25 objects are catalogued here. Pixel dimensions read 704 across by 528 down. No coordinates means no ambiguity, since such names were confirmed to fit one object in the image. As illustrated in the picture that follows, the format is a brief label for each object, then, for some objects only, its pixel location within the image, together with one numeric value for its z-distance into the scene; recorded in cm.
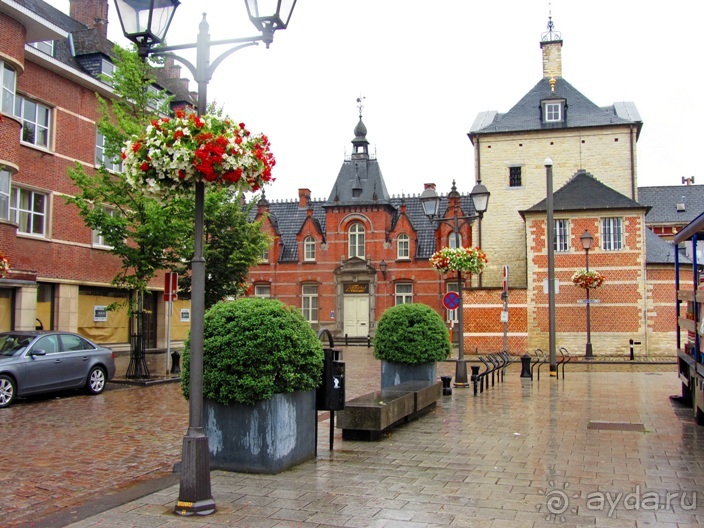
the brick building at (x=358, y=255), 4575
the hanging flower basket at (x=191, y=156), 630
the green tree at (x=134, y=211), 1770
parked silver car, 1305
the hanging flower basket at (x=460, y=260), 1842
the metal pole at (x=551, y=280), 1925
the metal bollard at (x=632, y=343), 2913
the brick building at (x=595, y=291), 3225
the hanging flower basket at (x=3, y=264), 1503
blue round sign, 1711
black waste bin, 819
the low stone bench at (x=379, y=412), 916
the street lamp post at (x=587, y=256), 3075
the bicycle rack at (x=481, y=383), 1577
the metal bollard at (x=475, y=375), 1504
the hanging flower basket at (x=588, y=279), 3150
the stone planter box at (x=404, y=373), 1439
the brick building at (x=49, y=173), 2016
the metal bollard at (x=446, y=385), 1506
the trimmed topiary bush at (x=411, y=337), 1421
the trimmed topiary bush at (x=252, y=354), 714
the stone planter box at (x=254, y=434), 722
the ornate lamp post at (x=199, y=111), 591
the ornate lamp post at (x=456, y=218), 1681
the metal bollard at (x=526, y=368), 1936
